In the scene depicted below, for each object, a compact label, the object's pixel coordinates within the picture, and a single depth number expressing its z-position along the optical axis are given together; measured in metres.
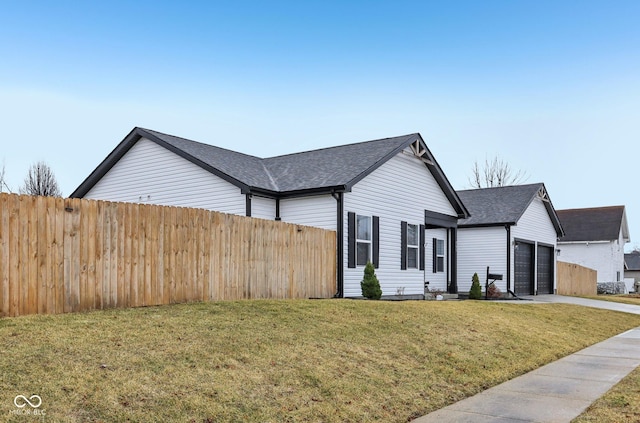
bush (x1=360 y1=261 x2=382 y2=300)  18.11
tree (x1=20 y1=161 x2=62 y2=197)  45.91
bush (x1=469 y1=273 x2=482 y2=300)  25.89
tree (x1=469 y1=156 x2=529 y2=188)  60.31
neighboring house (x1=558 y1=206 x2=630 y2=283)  49.41
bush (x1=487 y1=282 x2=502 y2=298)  28.33
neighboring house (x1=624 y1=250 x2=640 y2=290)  67.94
